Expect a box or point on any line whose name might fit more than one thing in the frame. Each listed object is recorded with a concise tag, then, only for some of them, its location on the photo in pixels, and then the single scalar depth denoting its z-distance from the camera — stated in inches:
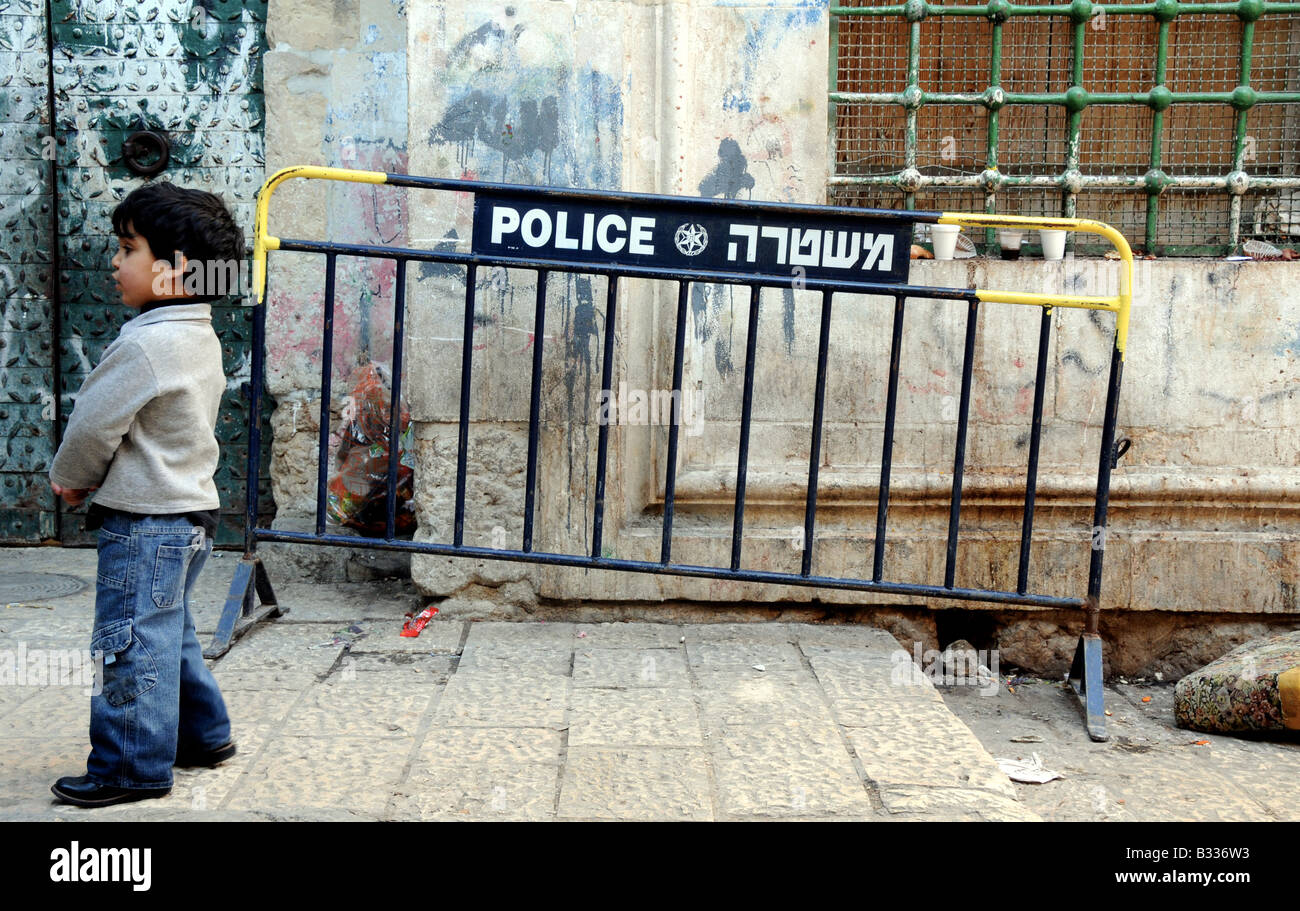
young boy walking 103.6
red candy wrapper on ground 163.0
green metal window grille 175.5
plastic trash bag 187.9
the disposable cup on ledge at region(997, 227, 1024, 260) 172.7
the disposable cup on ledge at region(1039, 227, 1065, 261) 169.0
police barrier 146.2
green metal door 195.5
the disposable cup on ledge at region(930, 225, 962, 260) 171.3
